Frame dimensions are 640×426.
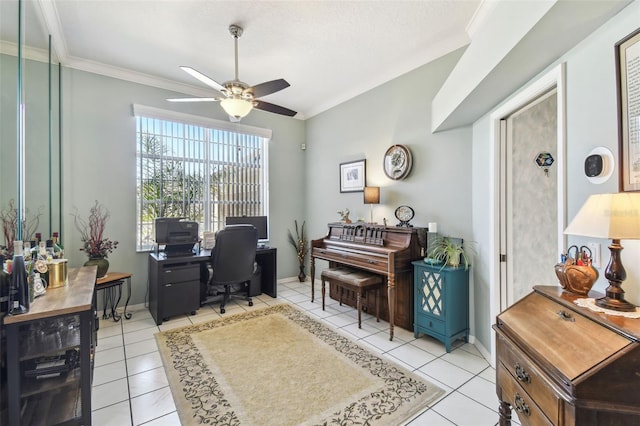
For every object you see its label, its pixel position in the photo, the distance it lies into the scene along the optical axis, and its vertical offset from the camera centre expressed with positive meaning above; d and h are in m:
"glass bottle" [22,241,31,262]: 1.82 -0.25
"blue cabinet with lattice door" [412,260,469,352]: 2.69 -0.87
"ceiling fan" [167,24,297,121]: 2.70 +1.20
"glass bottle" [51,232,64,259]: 2.26 -0.29
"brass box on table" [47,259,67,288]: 1.98 -0.42
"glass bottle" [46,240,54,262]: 2.06 -0.27
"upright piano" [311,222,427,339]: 2.94 -0.48
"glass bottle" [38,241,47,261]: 2.00 -0.27
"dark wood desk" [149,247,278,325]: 3.34 -0.85
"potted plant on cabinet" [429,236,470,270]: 2.78 -0.39
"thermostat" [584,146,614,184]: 1.37 +0.24
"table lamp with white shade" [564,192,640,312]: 1.05 -0.05
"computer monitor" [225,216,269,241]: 4.36 -0.13
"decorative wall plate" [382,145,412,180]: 3.46 +0.65
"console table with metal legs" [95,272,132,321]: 3.26 -1.00
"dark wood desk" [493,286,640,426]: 0.87 -0.53
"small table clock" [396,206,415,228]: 3.38 -0.02
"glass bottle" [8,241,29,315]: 1.51 -0.39
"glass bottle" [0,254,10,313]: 1.51 -0.41
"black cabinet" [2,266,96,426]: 1.50 -0.89
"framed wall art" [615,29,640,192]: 1.22 +0.46
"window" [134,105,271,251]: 3.93 +0.68
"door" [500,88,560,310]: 2.49 +0.07
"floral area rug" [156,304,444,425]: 1.86 -1.30
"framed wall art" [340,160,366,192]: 4.17 +0.57
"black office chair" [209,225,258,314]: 3.57 -0.55
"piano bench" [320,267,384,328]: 3.16 -0.77
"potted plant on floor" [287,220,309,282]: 5.27 -0.60
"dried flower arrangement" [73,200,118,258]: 3.35 -0.22
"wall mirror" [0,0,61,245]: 1.84 +0.80
